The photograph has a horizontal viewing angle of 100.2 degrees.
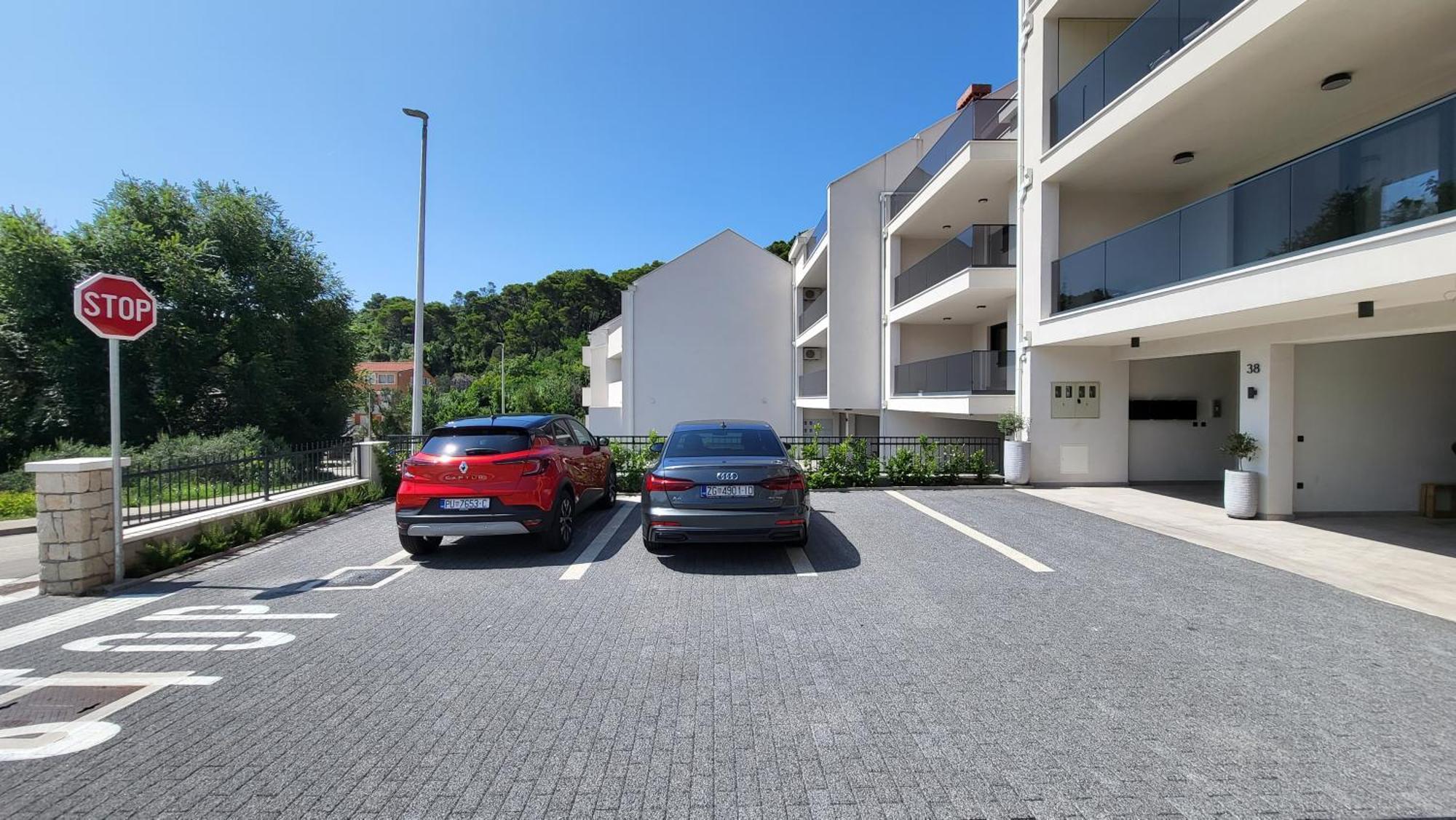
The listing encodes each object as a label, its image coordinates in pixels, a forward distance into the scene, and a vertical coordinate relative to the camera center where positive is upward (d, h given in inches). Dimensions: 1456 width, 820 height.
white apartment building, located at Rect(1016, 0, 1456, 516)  254.5 +81.3
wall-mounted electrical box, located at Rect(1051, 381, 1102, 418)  478.6 +6.3
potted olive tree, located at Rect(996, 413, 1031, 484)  472.7 -38.3
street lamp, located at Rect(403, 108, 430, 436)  561.0 +74.0
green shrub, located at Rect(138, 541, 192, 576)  251.1 -61.2
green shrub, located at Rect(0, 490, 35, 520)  450.9 -72.1
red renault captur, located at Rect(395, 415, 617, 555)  260.1 -33.5
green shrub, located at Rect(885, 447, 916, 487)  476.7 -48.0
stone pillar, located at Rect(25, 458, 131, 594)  222.7 -41.7
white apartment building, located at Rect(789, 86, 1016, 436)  545.6 +136.1
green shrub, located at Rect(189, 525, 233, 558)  275.1 -60.4
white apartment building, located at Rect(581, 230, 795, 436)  1058.1 +117.4
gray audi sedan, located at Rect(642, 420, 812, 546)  247.8 -38.4
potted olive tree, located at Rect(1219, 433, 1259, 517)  356.5 -47.3
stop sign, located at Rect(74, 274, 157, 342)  225.8 +40.3
